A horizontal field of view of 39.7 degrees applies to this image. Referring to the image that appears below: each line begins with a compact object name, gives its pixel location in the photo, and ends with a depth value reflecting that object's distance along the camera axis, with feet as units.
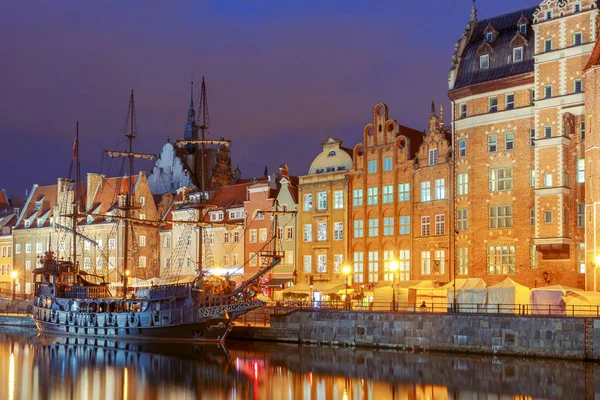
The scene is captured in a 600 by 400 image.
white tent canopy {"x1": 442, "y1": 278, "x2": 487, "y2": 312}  181.88
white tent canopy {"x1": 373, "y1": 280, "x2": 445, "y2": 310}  208.91
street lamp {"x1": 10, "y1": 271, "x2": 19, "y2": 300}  346.95
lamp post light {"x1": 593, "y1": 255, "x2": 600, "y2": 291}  174.70
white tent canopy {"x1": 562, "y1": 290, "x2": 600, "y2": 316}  160.43
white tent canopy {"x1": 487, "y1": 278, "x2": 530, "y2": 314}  176.24
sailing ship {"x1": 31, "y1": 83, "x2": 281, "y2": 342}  208.54
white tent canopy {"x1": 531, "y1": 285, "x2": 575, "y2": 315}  169.58
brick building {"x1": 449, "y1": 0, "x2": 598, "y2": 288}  193.67
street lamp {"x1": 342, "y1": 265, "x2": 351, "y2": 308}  234.79
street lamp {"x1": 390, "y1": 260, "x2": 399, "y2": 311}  187.25
